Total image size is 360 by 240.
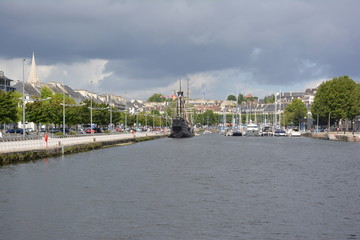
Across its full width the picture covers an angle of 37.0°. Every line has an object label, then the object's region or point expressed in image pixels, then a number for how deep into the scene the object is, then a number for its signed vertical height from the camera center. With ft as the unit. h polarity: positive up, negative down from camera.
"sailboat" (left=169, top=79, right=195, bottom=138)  526.98 -2.31
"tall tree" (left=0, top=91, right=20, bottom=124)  333.83 +11.97
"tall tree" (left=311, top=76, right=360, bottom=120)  495.82 +23.20
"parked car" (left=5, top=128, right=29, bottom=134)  422.82 -2.98
